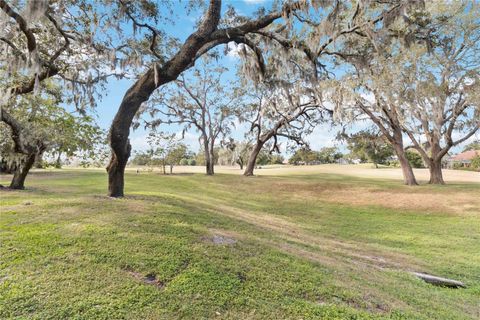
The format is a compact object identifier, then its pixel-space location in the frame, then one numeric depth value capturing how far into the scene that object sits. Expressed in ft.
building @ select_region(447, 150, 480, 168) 217.97
